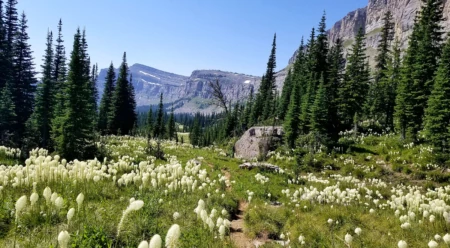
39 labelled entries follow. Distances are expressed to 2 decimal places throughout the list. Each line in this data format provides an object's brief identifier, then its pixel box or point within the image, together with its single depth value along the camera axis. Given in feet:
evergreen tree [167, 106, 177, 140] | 261.24
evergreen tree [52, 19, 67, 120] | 151.06
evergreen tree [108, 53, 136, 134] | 174.40
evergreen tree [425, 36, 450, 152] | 69.26
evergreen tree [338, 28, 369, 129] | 124.77
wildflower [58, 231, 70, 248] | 9.55
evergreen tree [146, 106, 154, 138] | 216.41
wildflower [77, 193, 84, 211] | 15.74
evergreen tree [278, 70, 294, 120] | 171.30
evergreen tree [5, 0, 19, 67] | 155.45
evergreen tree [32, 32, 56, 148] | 105.91
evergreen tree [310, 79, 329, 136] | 104.16
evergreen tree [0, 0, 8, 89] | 133.39
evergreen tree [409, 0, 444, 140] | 89.22
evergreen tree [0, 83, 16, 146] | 104.83
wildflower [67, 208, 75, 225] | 13.41
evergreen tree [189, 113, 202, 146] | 321.93
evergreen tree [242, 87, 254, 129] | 242.17
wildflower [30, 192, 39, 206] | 14.47
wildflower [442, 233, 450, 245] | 19.45
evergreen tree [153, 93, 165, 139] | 221.29
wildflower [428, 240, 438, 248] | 16.89
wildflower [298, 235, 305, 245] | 22.09
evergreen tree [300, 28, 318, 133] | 116.78
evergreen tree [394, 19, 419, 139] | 88.46
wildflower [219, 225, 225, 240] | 16.78
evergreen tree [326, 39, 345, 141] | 123.04
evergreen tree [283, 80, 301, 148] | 108.17
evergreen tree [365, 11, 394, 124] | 144.77
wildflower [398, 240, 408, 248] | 15.29
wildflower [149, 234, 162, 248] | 8.38
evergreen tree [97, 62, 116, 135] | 182.16
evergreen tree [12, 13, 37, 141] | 136.87
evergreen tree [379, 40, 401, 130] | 127.34
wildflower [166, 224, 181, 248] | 8.91
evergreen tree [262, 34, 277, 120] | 198.20
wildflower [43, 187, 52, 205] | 16.08
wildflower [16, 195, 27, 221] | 12.16
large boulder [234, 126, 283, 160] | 97.14
